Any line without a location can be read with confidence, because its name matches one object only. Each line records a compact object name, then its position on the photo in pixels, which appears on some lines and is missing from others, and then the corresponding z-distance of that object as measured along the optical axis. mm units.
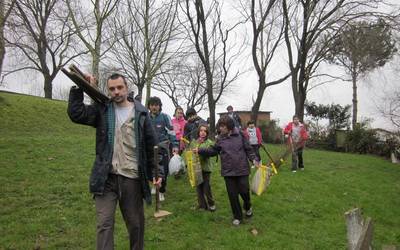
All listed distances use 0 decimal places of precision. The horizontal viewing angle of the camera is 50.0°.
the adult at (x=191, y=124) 10016
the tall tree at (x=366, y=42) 21578
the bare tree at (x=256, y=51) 23000
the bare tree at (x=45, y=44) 30628
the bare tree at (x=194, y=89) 45238
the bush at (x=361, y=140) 28234
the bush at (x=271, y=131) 33219
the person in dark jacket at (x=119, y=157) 4402
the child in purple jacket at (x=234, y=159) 7547
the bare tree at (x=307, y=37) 22734
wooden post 4042
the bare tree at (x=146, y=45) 28969
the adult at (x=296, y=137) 14641
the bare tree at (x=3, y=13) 12312
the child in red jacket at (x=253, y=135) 14513
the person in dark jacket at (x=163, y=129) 8445
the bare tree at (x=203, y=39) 22406
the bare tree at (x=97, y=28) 27364
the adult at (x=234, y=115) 13873
